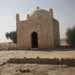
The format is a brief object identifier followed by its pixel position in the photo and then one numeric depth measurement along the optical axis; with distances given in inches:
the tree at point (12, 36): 1573.5
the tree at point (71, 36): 1138.7
